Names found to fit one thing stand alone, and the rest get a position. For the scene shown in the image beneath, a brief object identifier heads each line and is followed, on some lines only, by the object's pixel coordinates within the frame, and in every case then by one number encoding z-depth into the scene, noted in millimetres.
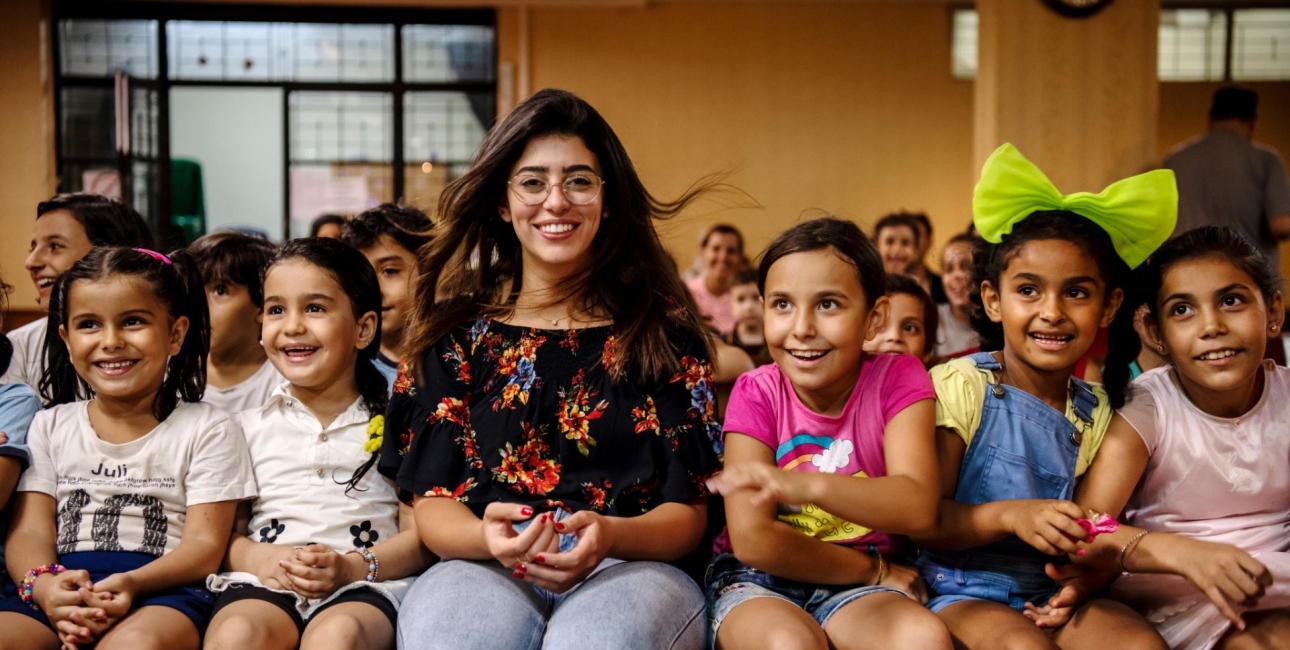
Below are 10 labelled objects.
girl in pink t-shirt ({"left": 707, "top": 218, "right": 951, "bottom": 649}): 1700
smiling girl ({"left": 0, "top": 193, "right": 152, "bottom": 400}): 2604
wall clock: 5434
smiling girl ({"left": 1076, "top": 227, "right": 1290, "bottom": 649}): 1872
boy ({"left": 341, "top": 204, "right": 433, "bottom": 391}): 2689
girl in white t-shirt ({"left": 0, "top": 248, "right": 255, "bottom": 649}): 1917
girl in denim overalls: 1865
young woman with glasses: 1714
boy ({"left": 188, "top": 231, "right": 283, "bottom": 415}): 2604
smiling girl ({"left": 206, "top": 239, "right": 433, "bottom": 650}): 1870
